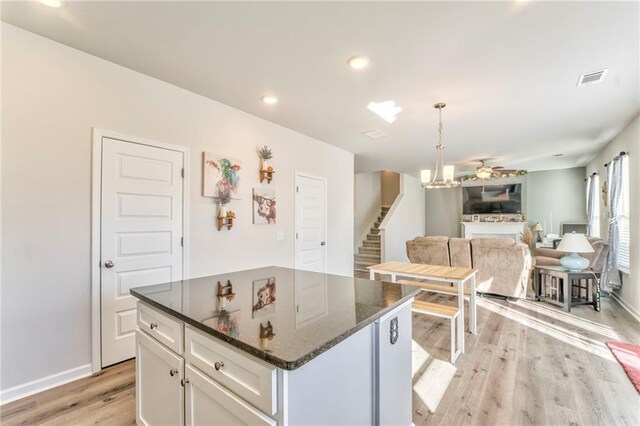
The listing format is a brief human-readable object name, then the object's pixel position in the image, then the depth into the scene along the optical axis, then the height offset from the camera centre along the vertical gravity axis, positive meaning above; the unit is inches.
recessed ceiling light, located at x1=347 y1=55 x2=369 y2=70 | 96.0 +50.5
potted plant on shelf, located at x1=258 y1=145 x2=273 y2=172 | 153.7 +30.0
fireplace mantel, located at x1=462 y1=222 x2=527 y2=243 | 325.1 -16.5
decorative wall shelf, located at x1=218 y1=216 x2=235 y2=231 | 132.8 -3.7
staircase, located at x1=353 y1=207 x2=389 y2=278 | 292.0 -41.2
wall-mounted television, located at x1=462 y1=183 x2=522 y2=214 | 330.0 +18.5
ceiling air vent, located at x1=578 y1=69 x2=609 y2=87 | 105.3 +50.4
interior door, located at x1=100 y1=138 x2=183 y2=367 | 100.3 -6.1
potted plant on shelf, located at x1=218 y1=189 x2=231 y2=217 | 133.5 +6.3
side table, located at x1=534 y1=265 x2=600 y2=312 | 163.0 -41.4
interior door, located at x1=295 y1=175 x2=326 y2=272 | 178.4 -5.4
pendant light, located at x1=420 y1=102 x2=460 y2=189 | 135.2 +17.9
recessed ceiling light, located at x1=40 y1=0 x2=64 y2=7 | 73.1 +52.4
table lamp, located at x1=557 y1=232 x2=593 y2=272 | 159.2 -18.3
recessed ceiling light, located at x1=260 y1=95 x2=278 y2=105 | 128.6 +50.6
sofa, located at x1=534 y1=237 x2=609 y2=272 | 179.3 -26.0
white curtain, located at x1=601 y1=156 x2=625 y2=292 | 174.2 -9.3
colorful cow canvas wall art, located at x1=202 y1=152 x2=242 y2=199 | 128.1 +17.7
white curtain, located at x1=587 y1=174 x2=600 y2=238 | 240.3 +8.5
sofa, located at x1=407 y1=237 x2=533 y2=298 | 174.1 -27.6
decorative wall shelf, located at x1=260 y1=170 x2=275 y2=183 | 153.3 +20.4
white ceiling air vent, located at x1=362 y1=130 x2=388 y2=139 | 176.7 +48.9
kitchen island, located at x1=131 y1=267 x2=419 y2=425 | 38.9 -21.8
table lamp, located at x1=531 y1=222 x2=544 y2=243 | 310.4 -14.6
